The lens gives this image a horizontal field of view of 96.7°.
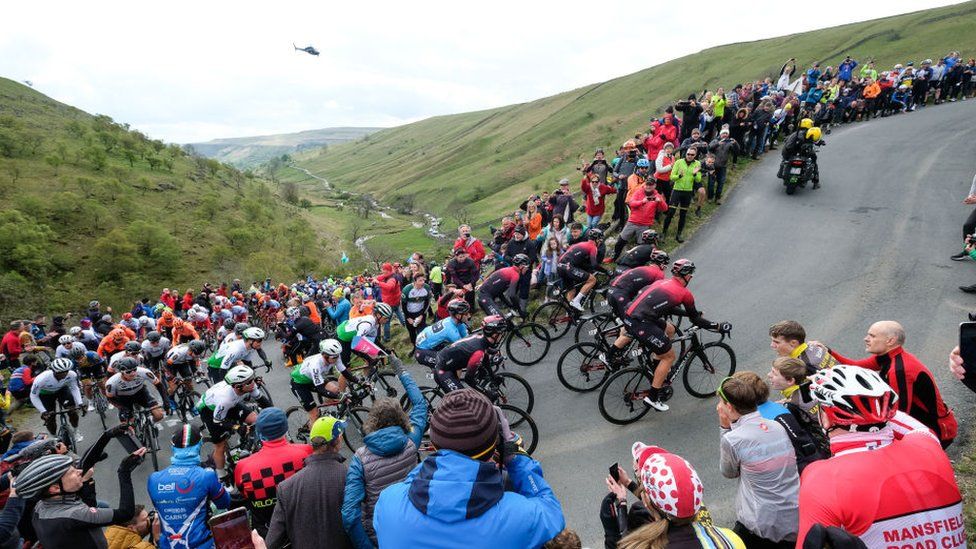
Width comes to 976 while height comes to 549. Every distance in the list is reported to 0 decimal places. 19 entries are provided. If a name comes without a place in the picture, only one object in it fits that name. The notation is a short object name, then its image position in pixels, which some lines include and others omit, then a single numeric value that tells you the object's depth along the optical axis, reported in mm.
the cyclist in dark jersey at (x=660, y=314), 6380
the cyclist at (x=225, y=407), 6383
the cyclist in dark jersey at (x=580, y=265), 9492
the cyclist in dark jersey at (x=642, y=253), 8367
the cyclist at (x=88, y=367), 10105
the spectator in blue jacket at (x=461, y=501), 2156
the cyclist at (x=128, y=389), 7844
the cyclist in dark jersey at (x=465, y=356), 6203
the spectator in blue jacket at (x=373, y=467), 3588
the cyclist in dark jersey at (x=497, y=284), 9120
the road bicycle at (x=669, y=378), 6723
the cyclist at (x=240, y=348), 8438
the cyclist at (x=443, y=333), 7109
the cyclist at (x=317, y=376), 7289
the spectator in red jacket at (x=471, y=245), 11719
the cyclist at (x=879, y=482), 2342
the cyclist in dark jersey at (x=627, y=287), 7105
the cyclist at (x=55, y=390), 8523
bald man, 3980
